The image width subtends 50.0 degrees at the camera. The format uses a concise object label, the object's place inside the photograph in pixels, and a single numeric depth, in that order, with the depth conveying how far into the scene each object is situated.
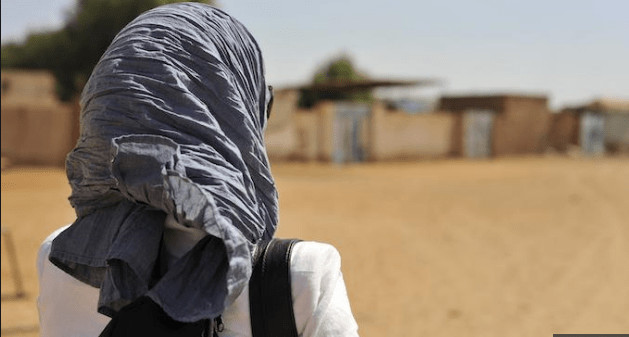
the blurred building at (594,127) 33.00
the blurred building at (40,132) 15.01
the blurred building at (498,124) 26.17
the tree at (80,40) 27.52
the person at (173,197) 1.08
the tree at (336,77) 33.78
